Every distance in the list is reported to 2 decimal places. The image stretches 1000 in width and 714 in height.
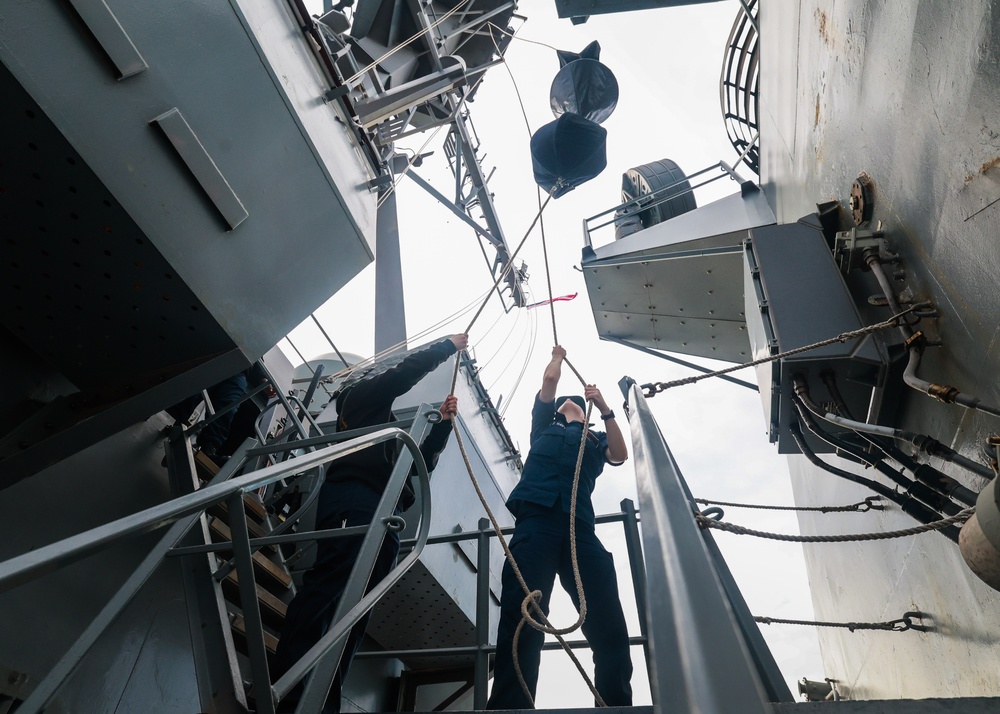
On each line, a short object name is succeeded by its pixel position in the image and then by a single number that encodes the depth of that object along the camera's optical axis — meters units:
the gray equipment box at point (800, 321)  2.61
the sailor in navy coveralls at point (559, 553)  2.58
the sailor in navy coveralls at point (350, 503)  2.31
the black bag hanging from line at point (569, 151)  4.37
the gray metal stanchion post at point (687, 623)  0.50
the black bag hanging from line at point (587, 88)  5.05
